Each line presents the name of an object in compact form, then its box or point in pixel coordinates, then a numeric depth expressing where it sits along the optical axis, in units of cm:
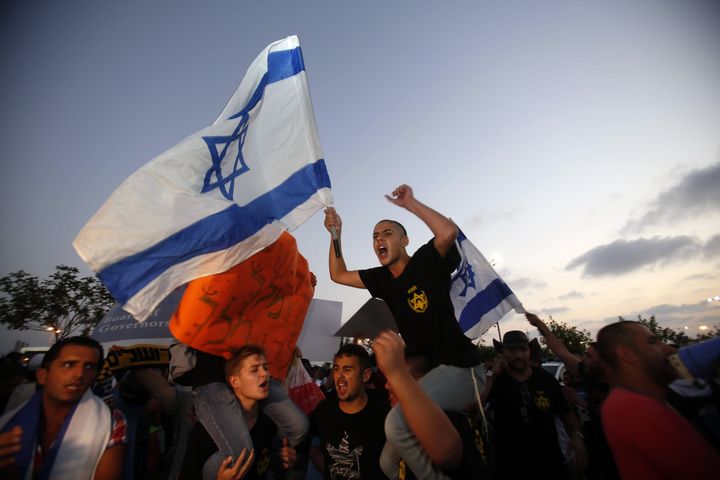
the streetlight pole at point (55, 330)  2135
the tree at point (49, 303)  2091
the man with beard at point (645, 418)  159
